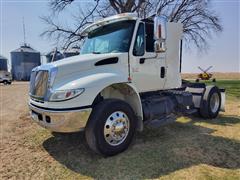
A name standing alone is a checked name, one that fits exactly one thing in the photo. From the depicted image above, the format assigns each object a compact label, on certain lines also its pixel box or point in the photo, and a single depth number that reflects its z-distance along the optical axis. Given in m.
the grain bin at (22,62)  37.72
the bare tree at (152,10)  11.93
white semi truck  2.89
